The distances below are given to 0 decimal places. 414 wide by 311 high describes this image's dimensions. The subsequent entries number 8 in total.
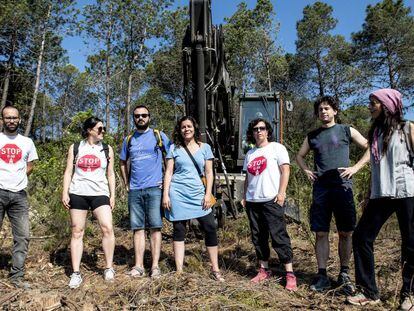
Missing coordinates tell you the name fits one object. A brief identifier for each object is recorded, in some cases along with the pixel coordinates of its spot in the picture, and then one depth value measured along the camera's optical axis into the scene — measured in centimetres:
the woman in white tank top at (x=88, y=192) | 425
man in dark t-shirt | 394
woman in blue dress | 427
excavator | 572
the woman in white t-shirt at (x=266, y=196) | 412
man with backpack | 441
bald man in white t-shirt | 415
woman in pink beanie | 340
